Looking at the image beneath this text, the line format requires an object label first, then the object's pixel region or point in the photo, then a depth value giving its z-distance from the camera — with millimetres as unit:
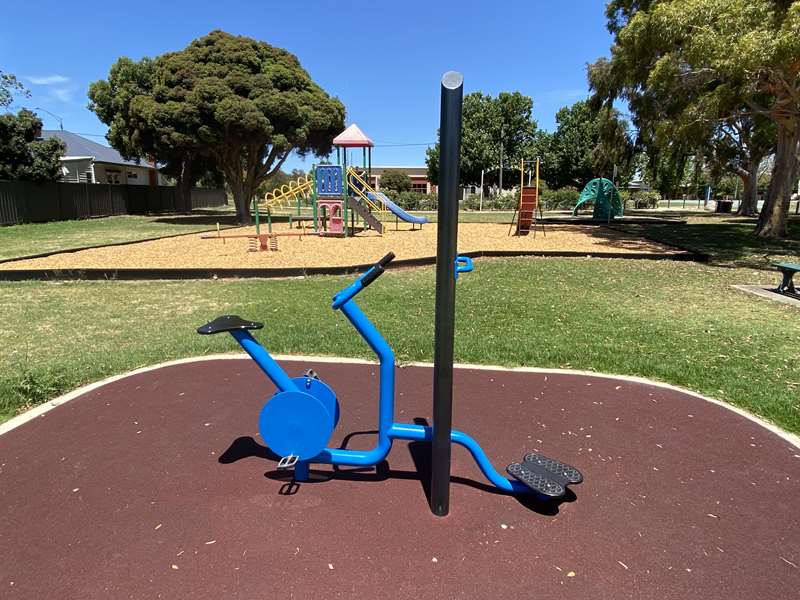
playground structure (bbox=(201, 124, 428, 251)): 17609
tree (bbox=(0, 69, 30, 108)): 25484
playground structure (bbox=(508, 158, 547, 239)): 16688
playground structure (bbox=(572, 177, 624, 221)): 24641
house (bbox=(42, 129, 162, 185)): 35375
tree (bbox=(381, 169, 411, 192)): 63969
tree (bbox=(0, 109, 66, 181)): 22781
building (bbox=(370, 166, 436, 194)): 77500
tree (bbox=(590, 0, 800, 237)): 9555
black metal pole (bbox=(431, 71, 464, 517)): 1960
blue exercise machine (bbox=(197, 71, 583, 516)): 2234
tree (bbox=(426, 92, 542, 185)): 50812
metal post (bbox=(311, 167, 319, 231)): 18050
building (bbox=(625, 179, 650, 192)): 56325
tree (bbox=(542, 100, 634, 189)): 49000
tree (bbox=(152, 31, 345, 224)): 21250
